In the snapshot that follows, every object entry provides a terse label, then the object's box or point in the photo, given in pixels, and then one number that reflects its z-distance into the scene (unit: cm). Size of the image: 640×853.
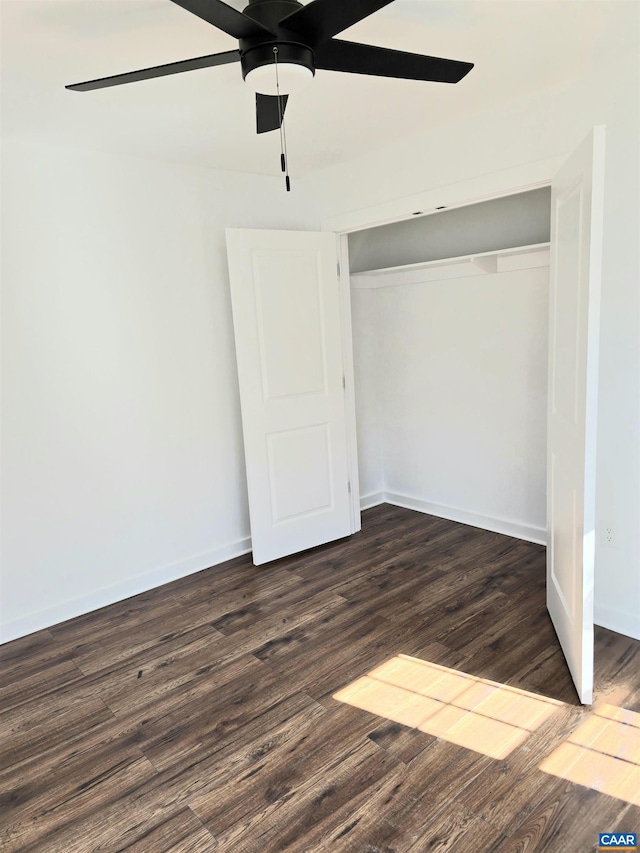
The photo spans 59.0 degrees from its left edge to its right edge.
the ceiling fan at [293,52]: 136
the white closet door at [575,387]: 193
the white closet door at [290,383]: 349
